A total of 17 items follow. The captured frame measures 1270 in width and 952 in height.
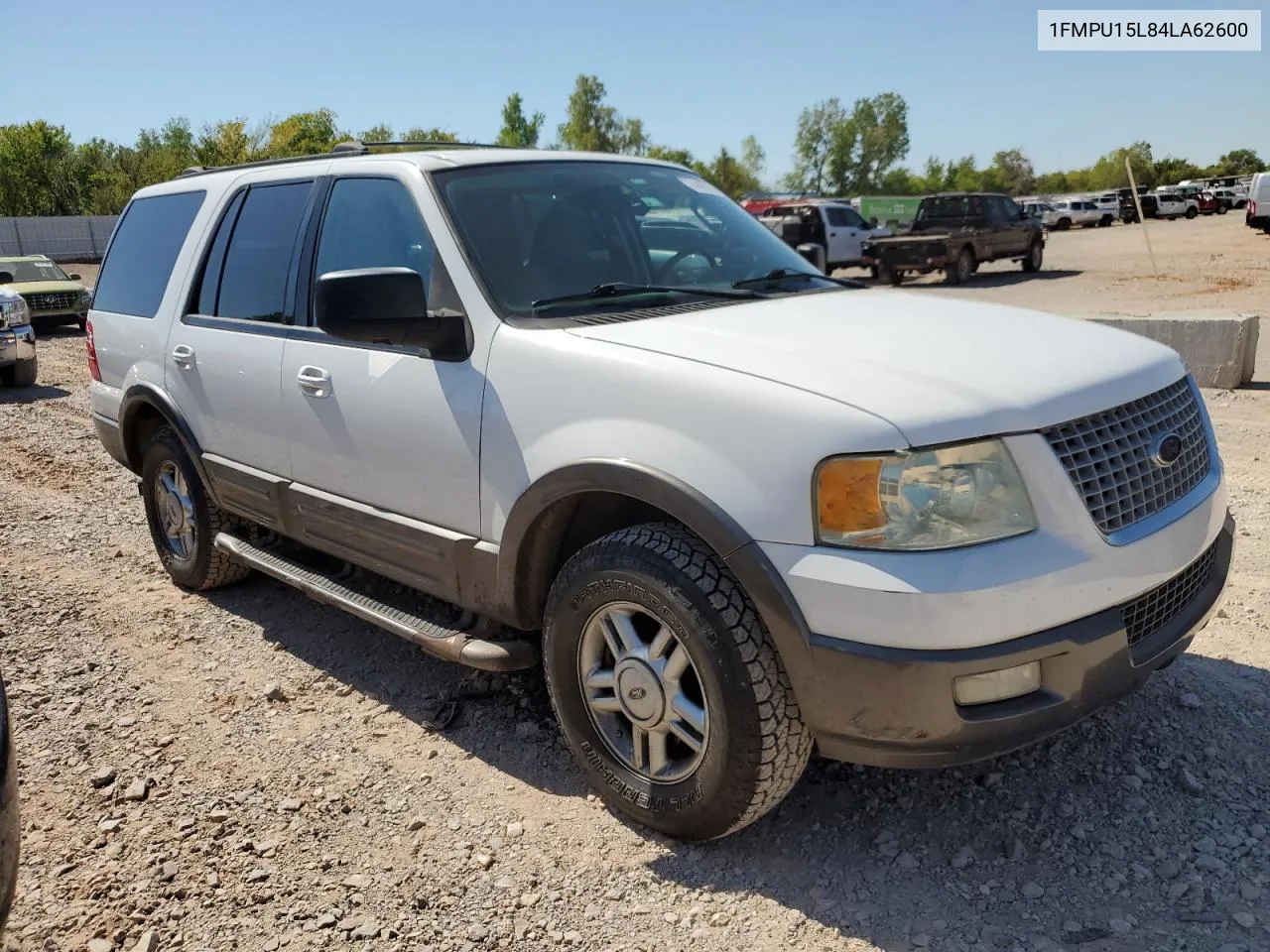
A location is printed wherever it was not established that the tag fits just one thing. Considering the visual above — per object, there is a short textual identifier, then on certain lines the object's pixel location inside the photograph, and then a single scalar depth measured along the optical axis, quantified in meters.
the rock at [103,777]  3.47
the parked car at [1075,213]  49.94
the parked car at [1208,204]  54.88
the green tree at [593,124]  101.81
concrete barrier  8.40
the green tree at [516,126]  80.38
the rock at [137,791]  3.37
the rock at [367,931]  2.66
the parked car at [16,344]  12.32
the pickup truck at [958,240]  22.34
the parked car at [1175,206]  54.44
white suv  2.39
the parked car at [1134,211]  55.10
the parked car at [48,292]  17.89
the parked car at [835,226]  25.08
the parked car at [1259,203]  31.88
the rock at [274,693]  4.07
